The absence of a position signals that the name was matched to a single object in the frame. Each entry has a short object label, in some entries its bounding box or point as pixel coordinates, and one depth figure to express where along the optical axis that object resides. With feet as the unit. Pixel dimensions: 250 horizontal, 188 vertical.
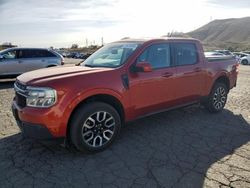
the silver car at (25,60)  28.33
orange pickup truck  8.93
